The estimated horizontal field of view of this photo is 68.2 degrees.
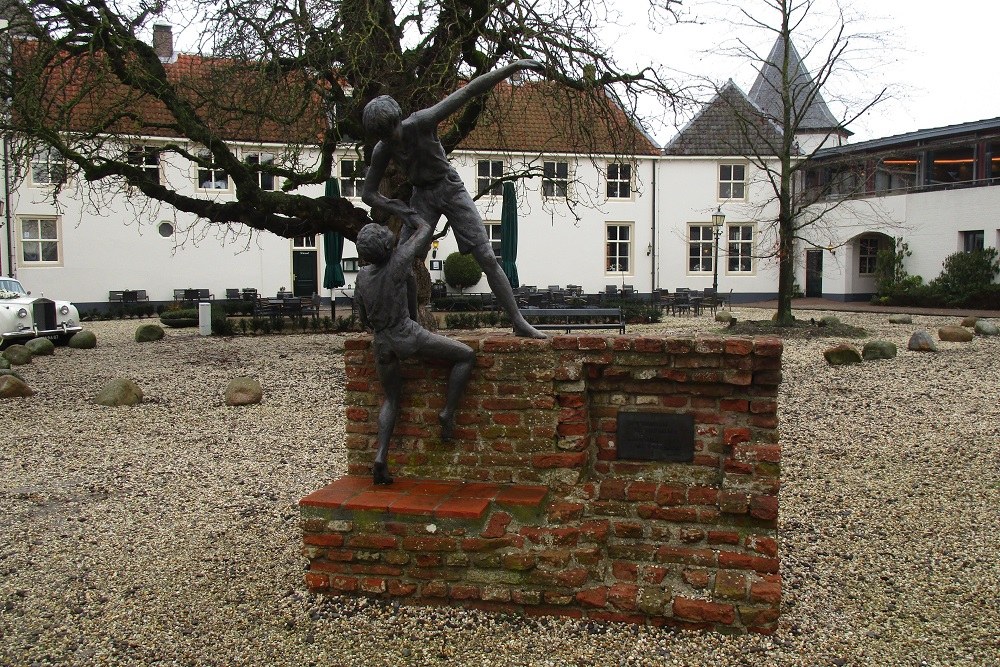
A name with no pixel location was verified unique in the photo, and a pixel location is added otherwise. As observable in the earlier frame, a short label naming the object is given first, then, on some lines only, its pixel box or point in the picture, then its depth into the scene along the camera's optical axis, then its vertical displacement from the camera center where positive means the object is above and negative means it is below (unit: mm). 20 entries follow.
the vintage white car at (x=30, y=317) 15766 -405
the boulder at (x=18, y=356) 13625 -1058
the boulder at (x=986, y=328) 16488 -757
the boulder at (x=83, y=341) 16219 -940
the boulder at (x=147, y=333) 17531 -837
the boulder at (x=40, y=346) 14844 -974
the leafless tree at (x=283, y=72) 11883 +3788
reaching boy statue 4336 +761
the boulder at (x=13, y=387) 10414 -1257
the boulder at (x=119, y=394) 9844 -1295
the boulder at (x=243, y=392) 9930 -1278
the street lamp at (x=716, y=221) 24844 +2509
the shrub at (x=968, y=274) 25719 +722
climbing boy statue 4105 -141
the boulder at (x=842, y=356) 12617 -1042
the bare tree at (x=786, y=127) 17562 +4084
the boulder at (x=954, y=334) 15562 -838
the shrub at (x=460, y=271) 28109 +973
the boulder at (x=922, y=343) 13984 -918
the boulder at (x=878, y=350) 13016 -980
